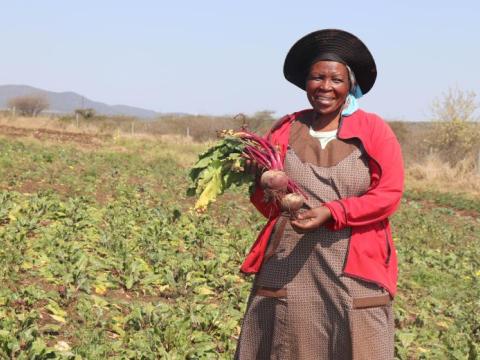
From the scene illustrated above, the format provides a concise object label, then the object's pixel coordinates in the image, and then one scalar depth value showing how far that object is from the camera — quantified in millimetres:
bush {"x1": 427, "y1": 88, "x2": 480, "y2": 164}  26219
